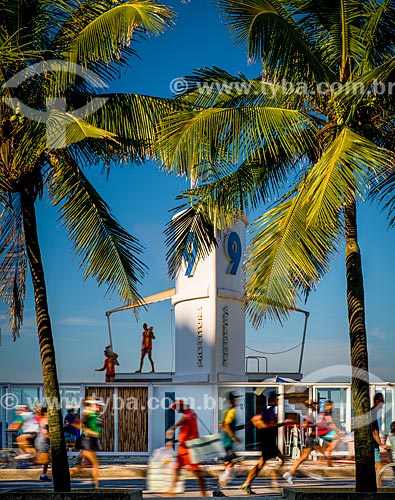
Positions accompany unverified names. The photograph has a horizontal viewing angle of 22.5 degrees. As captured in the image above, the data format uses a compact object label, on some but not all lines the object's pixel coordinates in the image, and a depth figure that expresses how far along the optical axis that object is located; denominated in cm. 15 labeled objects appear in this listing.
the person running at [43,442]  2203
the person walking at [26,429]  2302
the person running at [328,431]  2183
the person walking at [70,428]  2620
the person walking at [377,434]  1902
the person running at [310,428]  1955
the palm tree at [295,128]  1523
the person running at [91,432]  1850
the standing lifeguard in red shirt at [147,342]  3262
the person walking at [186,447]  1766
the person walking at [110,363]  3061
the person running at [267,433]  1797
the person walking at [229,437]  1897
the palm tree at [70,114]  1602
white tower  2886
